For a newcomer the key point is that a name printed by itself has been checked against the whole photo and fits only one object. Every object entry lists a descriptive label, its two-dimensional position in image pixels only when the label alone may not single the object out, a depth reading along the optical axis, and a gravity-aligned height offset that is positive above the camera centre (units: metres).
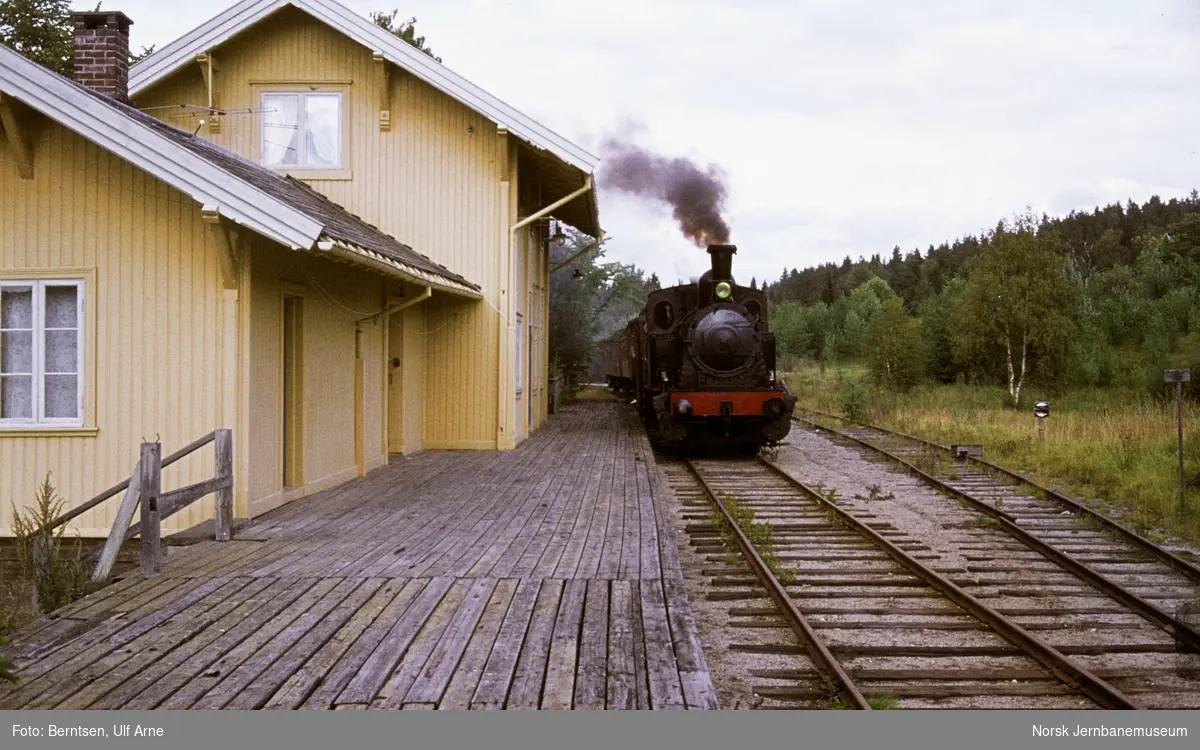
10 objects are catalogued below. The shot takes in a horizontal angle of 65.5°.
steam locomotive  14.63 +0.12
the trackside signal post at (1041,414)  15.27 -0.71
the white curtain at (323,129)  13.96 +3.68
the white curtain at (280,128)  13.80 +3.66
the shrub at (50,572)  5.65 -1.23
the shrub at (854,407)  23.38 -0.89
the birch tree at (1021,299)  27.39 +2.17
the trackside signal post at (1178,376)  9.73 -0.06
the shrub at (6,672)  3.64 -1.19
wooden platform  3.89 -1.30
